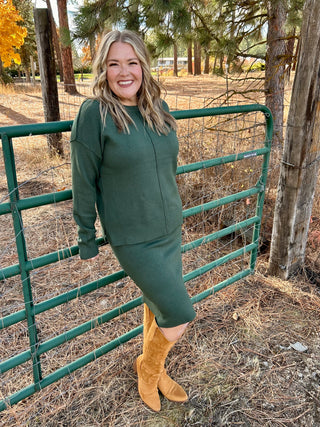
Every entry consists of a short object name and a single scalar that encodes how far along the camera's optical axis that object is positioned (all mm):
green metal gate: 1601
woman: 1535
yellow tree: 11469
